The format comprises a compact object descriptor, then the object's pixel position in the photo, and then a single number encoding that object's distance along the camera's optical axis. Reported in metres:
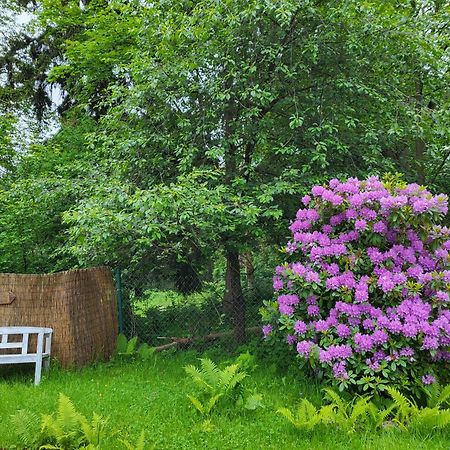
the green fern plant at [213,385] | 3.84
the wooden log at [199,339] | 6.07
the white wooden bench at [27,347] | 4.75
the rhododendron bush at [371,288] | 3.92
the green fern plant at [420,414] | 3.40
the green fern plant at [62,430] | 3.20
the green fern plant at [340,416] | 3.45
